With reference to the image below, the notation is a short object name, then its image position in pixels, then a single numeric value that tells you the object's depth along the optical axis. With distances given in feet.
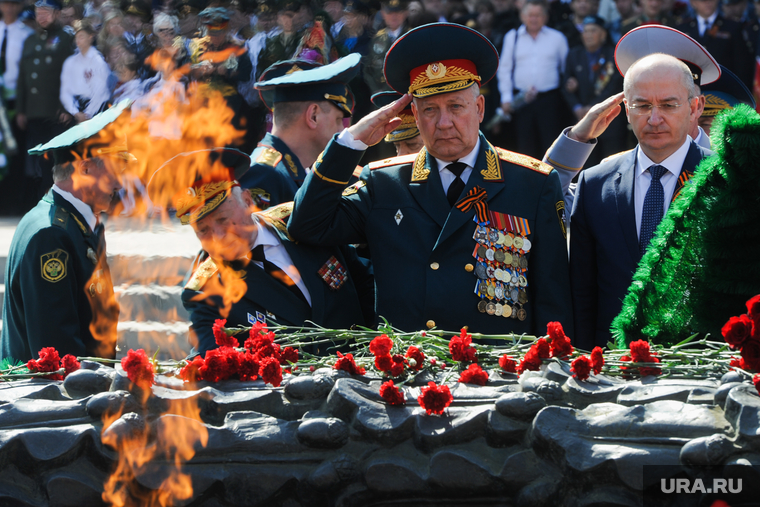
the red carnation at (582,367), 23.26
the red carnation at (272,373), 23.44
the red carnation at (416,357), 23.60
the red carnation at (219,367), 23.54
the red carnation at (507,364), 23.55
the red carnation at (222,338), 24.04
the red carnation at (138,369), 23.34
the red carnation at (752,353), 22.91
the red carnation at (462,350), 23.68
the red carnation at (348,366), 23.62
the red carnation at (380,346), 23.48
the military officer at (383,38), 42.46
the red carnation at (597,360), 23.31
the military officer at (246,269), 26.21
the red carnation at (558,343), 23.61
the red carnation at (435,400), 23.04
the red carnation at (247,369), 23.55
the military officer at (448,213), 26.02
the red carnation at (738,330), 22.89
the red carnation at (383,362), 23.46
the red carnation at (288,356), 23.89
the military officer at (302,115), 29.13
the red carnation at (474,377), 23.37
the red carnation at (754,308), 22.90
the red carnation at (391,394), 23.18
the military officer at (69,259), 27.09
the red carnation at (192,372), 23.55
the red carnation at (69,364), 23.92
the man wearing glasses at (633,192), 26.06
